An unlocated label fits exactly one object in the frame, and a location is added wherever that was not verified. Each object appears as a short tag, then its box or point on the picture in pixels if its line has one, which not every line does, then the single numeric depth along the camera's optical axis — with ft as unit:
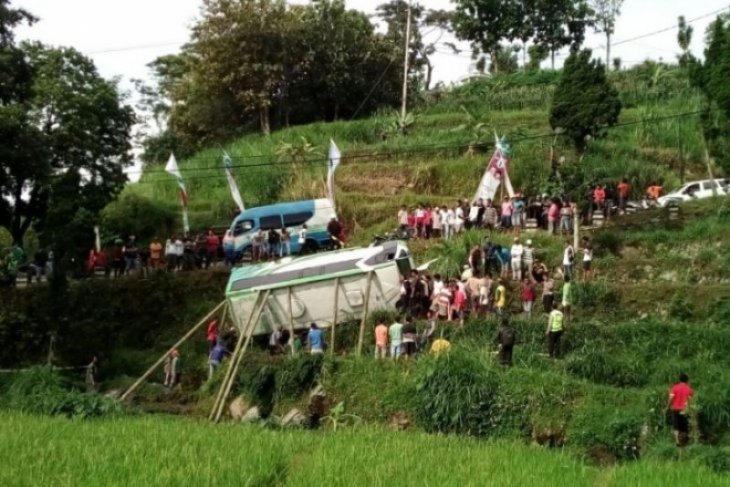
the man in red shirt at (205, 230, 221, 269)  90.43
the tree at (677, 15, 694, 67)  108.87
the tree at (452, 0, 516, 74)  156.97
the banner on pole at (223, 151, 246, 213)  99.86
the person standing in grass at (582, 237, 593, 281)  73.46
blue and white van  92.12
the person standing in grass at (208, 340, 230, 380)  73.46
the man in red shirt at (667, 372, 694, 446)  52.39
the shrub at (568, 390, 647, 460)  53.78
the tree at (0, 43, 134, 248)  89.39
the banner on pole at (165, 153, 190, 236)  94.63
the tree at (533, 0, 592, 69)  154.92
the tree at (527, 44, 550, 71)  157.48
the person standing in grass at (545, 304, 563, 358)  63.62
